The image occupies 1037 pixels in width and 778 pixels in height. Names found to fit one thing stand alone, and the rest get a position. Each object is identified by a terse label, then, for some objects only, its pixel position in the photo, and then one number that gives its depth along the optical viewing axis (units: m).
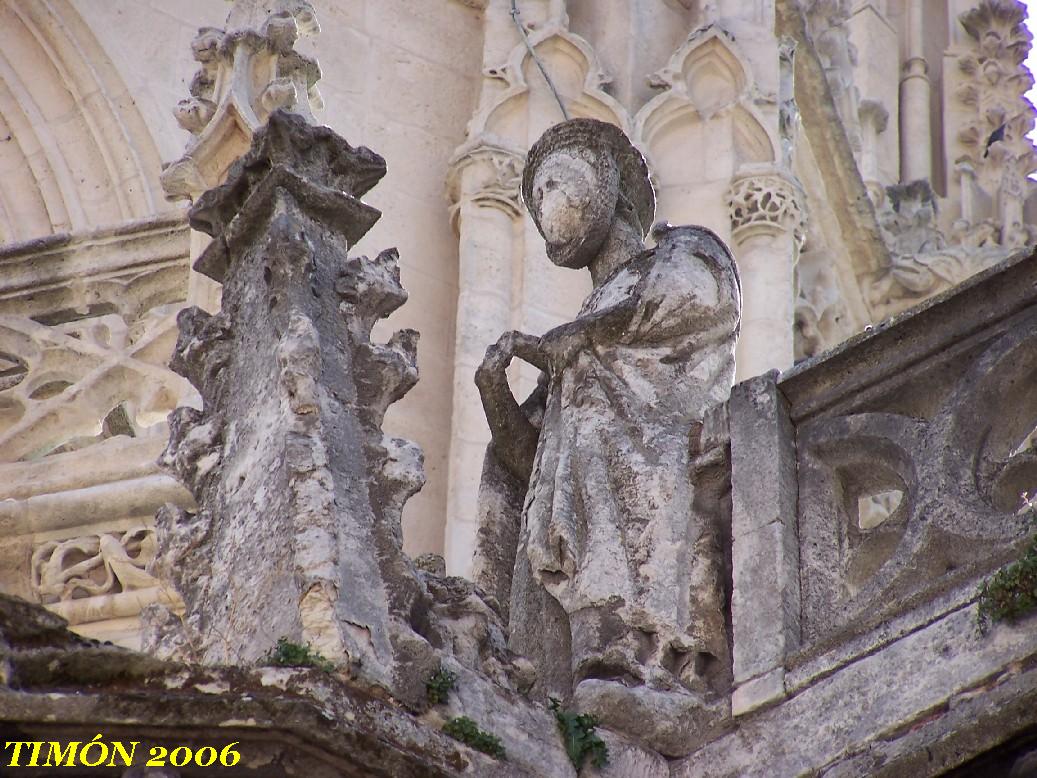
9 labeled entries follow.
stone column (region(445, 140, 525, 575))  23.53
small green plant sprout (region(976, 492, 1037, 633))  13.98
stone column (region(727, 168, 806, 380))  26.20
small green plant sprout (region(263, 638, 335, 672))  13.65
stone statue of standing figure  15.90
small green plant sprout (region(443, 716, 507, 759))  14.20
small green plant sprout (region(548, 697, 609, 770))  15.07
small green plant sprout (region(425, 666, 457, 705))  14.28
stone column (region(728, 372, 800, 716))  15.21
